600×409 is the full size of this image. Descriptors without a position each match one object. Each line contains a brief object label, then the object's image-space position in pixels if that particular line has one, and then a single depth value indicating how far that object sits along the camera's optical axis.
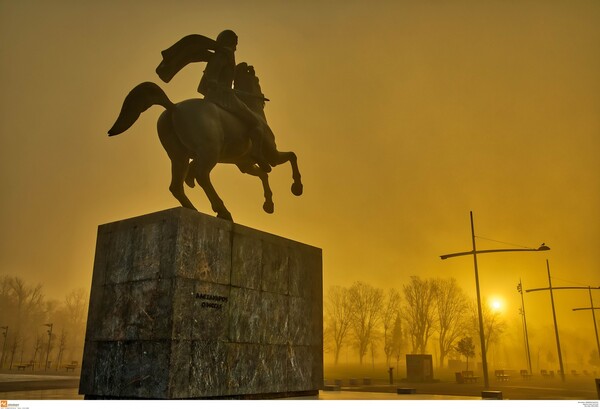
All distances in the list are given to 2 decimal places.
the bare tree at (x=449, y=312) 62.69
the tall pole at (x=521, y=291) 54.55
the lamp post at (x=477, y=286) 25.79
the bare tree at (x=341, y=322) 64.12
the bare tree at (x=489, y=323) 67.38
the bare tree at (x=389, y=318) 65.88
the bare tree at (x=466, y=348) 49.38
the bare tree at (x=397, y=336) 67.81
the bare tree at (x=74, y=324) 73.26
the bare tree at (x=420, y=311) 61.84
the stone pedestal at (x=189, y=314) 7.58
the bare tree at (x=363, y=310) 64.31
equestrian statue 9.06
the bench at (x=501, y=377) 41.51
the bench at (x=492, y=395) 12.22
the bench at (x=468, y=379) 35.44
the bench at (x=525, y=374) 50.62
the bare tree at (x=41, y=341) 72.12
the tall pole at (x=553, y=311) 43.53
